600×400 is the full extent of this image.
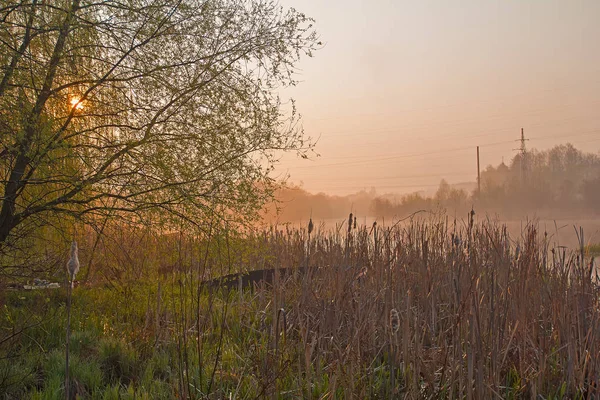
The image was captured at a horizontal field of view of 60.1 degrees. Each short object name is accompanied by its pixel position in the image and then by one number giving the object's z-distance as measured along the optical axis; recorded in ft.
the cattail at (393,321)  14.60
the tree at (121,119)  20.20
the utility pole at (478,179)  172.65
